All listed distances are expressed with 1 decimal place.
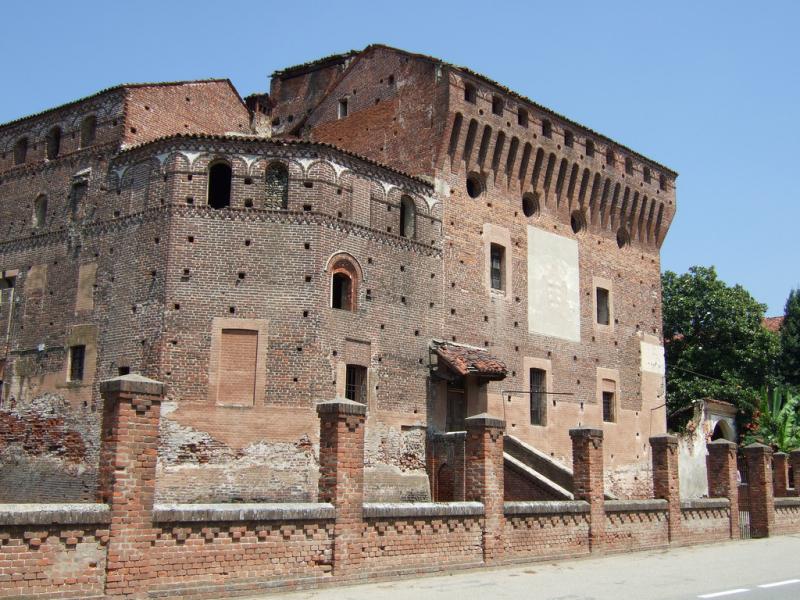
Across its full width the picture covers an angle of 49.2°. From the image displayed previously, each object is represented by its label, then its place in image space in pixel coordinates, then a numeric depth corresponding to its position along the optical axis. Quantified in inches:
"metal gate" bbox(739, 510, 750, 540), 897.5
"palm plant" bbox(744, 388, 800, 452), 1402.6
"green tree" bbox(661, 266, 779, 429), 1498.5
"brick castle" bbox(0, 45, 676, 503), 800.9
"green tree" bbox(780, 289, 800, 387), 1643.7
